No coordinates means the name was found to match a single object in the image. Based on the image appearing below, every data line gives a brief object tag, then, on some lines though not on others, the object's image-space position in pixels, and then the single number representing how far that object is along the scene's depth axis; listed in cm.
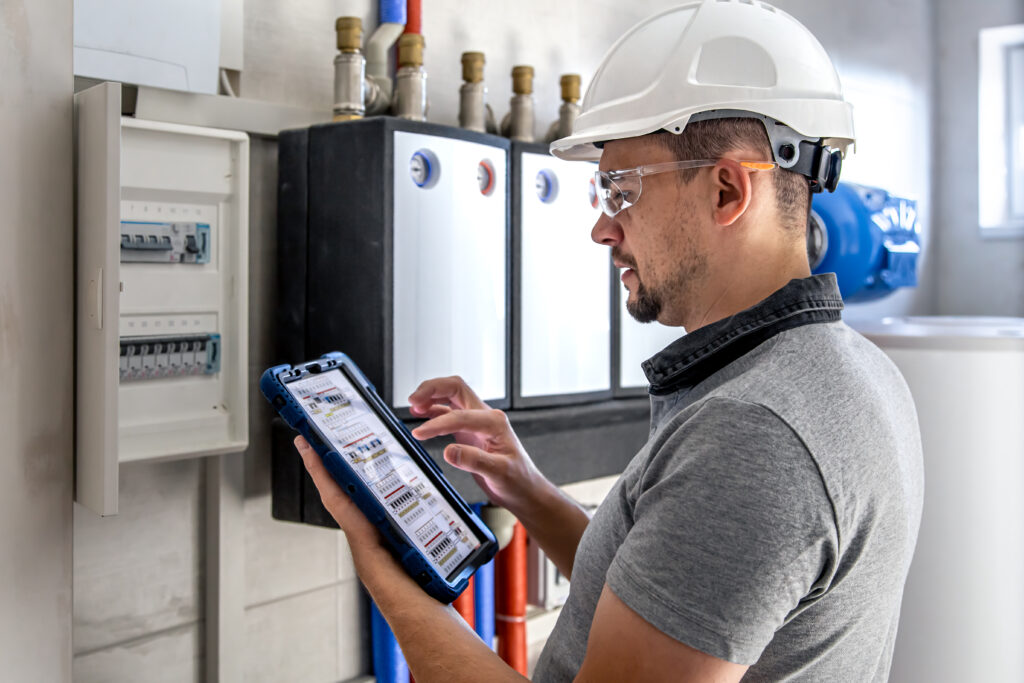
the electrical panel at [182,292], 112
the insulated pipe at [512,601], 163
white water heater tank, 152
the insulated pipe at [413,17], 146
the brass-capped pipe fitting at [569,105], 162
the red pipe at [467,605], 145
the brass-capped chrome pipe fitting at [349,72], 128
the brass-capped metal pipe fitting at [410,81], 136
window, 272
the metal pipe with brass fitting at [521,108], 154
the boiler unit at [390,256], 122
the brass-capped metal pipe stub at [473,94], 147
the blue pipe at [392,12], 143
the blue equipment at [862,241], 184
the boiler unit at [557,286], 142
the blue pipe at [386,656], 144
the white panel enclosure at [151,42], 109
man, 63
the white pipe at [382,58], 141
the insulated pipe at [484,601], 154
